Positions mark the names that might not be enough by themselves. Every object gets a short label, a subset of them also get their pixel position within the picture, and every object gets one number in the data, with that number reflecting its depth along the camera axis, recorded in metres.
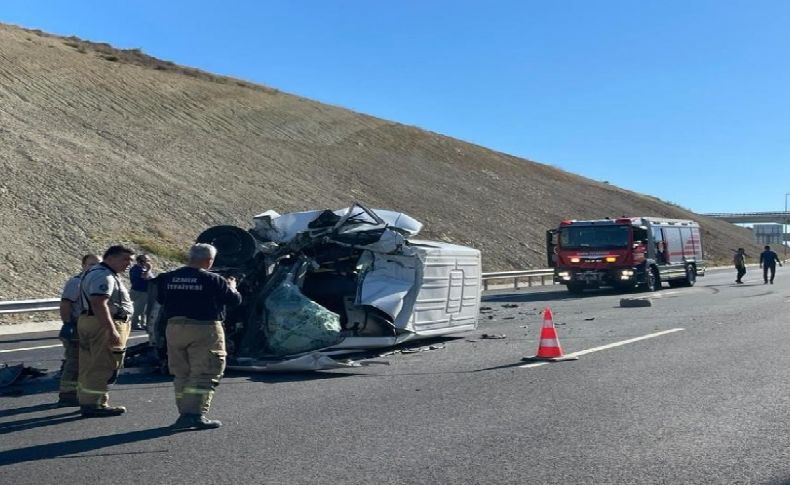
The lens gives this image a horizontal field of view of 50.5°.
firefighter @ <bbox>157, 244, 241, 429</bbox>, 7.11
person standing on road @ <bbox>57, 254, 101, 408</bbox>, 8.36
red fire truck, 26.50
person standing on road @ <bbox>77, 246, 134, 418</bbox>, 7.66
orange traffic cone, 11.09
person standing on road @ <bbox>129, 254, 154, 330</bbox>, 15.48
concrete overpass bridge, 114.06
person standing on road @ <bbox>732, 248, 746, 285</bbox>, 32.50
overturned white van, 10.73
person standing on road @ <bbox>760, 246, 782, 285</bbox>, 32.38
